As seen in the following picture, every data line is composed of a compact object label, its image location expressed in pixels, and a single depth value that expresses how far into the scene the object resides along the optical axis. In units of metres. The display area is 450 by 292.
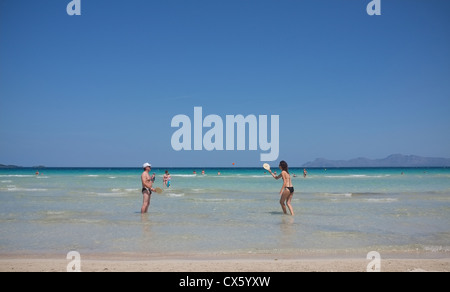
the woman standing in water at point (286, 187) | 12.90
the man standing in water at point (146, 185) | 13.13
